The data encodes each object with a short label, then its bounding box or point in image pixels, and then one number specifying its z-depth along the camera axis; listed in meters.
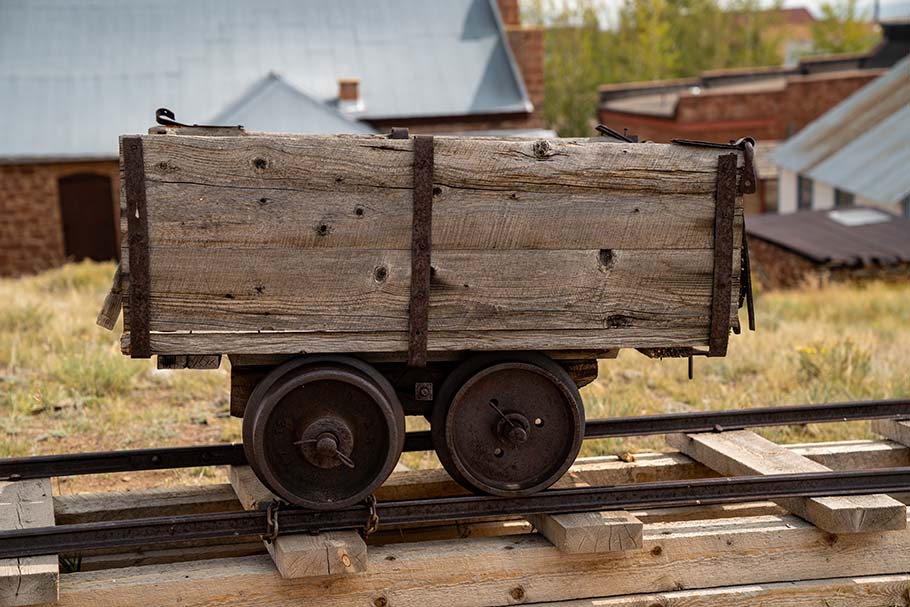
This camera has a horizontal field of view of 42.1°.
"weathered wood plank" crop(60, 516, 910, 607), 4.36
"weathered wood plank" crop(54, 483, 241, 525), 5.19
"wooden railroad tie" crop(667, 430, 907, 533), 4.73
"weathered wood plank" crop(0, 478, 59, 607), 4.08
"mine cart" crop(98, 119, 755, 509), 4.37
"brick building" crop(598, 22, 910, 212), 36.62
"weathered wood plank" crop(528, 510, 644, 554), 4.54
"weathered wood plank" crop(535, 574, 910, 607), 4.64
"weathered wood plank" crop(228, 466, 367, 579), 4.32
